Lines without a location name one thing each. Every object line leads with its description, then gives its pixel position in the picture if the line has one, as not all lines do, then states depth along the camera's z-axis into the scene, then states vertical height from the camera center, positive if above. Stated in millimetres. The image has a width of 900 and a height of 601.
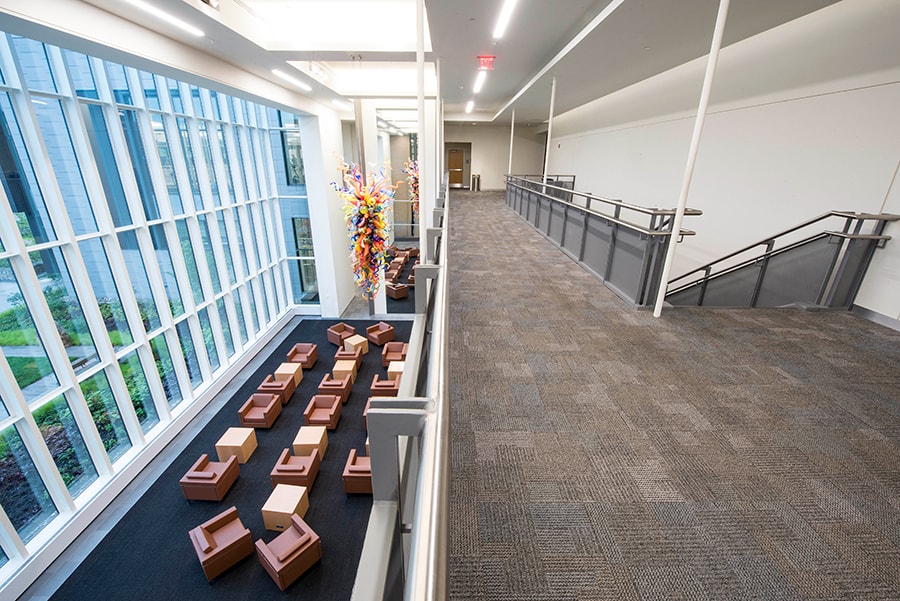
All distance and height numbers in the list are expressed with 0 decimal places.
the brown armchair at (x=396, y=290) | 11923 -3830
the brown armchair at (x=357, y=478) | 4895 -3823
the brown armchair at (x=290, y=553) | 3795 -3781
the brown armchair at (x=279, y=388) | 6934 -3927
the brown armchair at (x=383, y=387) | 6451 -3616
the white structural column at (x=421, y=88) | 2740 +533
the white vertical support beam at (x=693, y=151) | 3009 +111
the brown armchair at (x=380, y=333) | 9117 -3923
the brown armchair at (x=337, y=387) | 6977 -3916
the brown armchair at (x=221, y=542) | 3873 -3815
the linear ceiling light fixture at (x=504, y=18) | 4602 +1788
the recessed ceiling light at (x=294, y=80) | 6644 +1380
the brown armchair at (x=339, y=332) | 9125 -3943
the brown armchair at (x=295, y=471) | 5000 -3859
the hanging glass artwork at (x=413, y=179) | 14984 -689
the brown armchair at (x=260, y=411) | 6246 -3958
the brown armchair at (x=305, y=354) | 8125 -3986
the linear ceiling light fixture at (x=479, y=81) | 8461 +1789
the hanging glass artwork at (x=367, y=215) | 7055 -976
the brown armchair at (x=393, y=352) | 8094 -3903
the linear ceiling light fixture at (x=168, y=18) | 3673 +1359
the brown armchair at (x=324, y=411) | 6195 -3938
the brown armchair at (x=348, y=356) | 8102 -3926
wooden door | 19703 -203
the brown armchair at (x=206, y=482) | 4836 -3868
